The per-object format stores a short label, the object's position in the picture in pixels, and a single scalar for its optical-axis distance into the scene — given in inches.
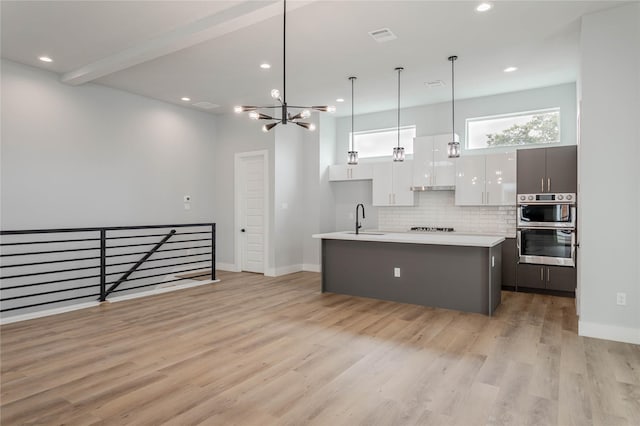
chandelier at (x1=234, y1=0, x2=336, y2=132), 153.2
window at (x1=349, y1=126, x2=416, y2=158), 290.8
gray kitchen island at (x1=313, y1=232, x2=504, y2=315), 181.8
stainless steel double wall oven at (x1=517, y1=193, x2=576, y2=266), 215.5
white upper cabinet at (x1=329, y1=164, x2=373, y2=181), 291.7
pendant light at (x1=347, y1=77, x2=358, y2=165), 215.0
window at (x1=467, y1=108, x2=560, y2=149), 241.0
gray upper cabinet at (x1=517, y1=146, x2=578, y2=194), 213.8
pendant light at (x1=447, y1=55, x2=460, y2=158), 188.8
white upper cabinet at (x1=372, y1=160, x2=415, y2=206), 273.0
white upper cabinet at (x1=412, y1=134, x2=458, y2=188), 254.8
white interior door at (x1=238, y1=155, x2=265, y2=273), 299.3
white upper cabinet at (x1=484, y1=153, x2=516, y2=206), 233.3
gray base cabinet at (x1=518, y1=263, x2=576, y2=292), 216.5
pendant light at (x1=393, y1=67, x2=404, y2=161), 203.3
